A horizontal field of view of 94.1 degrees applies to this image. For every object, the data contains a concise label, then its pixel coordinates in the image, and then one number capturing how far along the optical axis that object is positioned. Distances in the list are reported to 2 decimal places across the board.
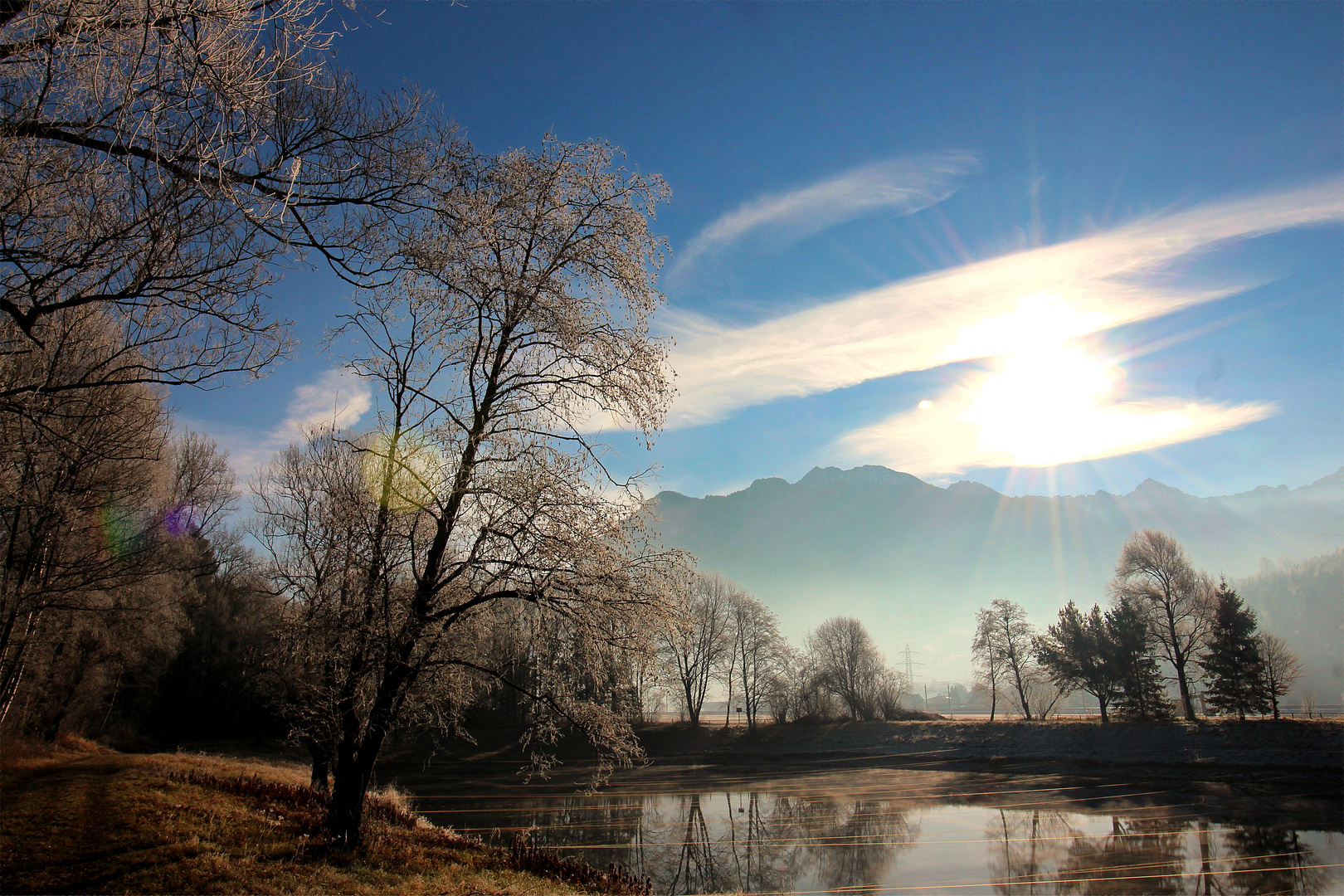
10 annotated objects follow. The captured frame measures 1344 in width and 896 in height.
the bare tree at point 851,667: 55.03
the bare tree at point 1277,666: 32.72
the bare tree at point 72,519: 9.88
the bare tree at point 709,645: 52.47
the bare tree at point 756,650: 55.69
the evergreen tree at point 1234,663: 33.19
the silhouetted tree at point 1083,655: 40.44
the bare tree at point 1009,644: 50.84
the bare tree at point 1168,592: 40.12
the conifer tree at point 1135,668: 38.25
